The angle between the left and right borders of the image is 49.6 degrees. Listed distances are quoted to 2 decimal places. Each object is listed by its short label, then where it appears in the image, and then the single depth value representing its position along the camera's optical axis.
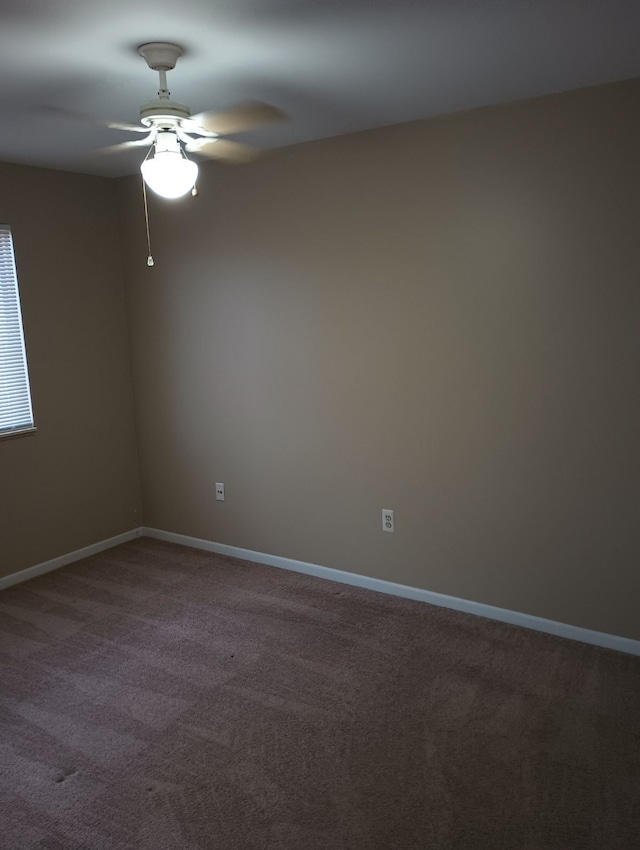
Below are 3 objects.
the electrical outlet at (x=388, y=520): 3.83
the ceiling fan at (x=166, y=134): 2.35
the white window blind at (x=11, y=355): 4.05
